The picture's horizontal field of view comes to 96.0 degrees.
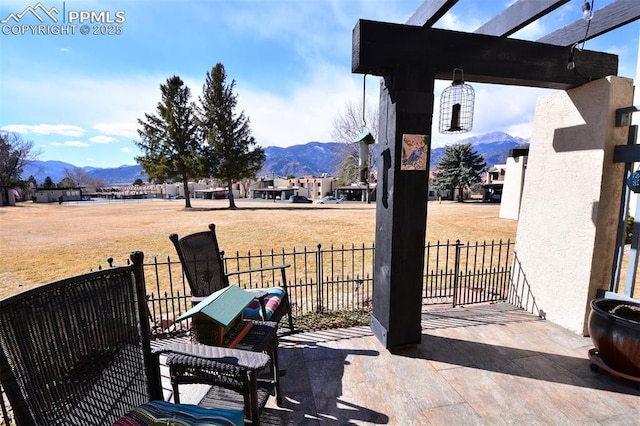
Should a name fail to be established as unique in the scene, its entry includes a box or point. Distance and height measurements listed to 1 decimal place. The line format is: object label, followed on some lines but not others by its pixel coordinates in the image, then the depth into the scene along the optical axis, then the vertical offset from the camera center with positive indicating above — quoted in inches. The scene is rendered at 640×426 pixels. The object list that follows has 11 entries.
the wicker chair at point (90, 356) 43.5 -31.7
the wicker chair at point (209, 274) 96.3 -32.9
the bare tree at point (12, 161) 1295.5 +92.5
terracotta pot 88.1 -47.5
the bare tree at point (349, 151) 865.5 +142.2
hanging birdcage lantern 103.7 +29.8
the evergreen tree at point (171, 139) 884.6 +138.5
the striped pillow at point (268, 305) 100.2 -43.9
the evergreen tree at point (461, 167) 1124.6 +82.3
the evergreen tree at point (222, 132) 900.6 +165.4
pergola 95.9 +41.5
